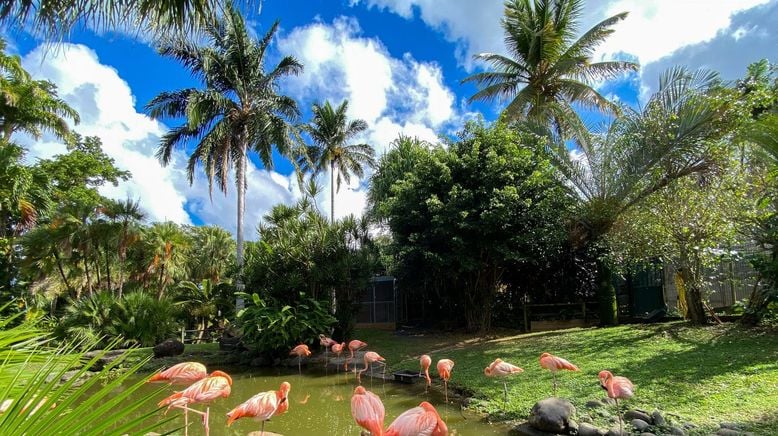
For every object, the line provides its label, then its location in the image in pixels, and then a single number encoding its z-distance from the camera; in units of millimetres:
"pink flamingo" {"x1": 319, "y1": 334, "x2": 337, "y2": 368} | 11924
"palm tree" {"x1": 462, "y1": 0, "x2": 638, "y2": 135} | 17125
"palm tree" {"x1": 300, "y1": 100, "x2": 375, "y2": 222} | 28500
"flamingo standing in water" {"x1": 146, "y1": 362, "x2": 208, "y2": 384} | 6020
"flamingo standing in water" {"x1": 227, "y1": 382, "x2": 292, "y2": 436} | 4860
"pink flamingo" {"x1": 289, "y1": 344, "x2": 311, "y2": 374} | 10805
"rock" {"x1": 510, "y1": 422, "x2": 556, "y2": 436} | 5788
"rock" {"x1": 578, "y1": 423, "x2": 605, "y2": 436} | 5407
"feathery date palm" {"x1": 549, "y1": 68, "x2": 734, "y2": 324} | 11242
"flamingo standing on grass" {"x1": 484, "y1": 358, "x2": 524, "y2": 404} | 6965
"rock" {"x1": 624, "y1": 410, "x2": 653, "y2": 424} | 5565
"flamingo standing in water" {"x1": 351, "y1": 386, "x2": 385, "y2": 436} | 4475
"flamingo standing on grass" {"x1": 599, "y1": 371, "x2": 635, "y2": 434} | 5238
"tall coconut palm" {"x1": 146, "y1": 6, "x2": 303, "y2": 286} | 18469
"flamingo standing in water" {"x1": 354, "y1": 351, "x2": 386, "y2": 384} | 9639
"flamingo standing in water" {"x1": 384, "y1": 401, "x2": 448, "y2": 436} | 3992
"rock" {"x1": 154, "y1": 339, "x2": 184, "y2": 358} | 13633
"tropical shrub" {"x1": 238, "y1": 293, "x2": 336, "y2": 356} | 12234
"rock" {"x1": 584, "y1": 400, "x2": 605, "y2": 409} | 6204
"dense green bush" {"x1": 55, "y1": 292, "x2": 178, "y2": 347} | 13922
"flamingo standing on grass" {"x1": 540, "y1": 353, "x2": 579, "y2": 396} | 6453
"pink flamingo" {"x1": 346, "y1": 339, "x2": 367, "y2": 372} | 11145
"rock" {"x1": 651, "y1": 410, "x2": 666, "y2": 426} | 5380
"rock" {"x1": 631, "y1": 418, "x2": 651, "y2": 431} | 5348
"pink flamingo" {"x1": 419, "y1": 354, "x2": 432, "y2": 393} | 8431
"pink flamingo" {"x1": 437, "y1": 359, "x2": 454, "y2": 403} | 7438
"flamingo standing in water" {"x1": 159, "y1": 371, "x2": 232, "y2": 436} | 4895
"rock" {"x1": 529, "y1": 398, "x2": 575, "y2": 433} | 5652
